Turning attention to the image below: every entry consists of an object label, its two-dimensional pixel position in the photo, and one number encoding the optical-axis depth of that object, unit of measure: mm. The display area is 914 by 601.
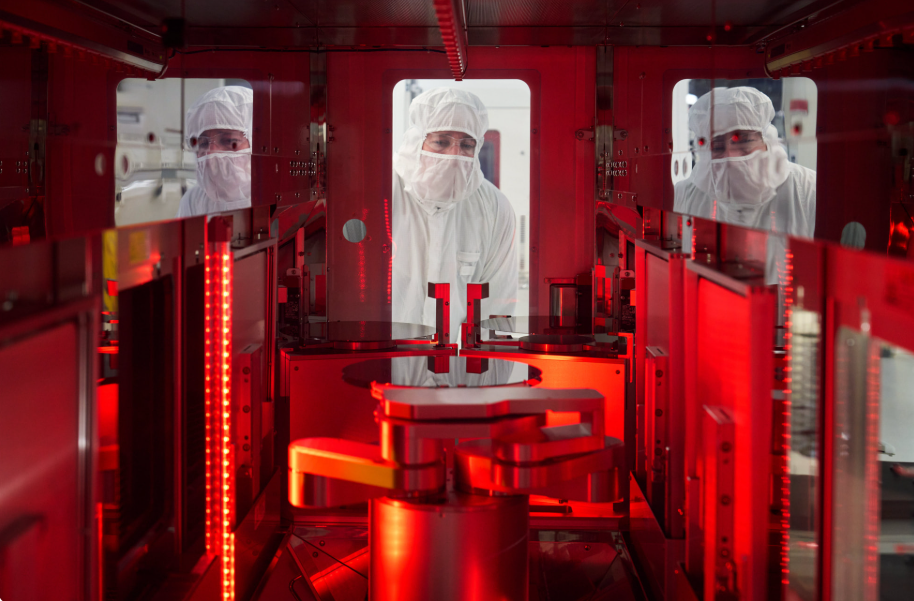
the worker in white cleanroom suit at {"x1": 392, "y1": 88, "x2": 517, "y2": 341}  3998
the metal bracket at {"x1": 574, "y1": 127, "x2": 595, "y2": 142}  3916
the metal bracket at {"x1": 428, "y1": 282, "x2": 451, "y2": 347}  3436
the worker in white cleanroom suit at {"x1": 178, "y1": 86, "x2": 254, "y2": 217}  2238
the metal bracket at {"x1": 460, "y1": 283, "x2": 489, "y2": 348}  3453
